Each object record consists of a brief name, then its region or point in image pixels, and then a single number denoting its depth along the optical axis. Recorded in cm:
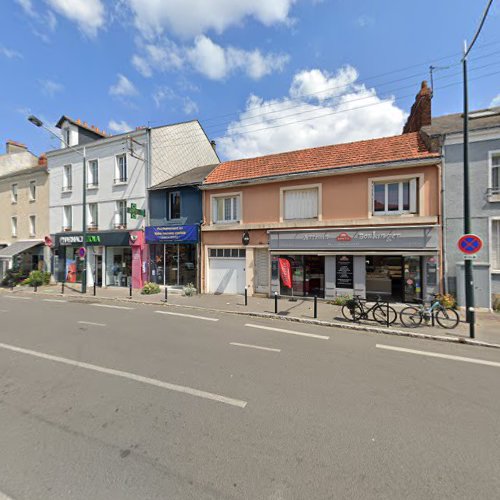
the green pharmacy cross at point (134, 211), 1481
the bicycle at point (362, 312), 822
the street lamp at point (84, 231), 1479
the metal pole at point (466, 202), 739
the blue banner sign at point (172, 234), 1427
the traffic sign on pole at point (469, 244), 700
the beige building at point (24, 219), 1973
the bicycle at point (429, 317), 774
